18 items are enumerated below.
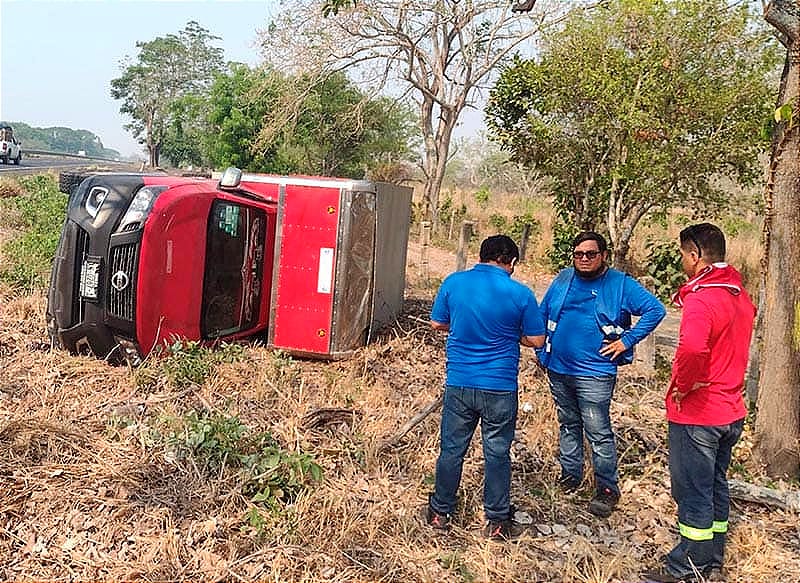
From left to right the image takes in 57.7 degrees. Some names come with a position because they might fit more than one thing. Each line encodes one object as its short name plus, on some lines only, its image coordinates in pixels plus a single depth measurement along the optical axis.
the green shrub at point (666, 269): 13.75
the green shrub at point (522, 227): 19.02
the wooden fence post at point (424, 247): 12.32
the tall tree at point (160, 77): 60.69
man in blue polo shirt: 3.93
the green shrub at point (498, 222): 20.89
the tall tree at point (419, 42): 20.78
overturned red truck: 5.89
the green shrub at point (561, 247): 16.00
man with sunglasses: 4.41
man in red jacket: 3.56
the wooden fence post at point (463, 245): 9.00
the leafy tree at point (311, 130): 25.84
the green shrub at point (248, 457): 4.11
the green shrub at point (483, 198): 24.65
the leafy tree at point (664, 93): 10.12
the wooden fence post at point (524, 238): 10.49
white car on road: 34.78
